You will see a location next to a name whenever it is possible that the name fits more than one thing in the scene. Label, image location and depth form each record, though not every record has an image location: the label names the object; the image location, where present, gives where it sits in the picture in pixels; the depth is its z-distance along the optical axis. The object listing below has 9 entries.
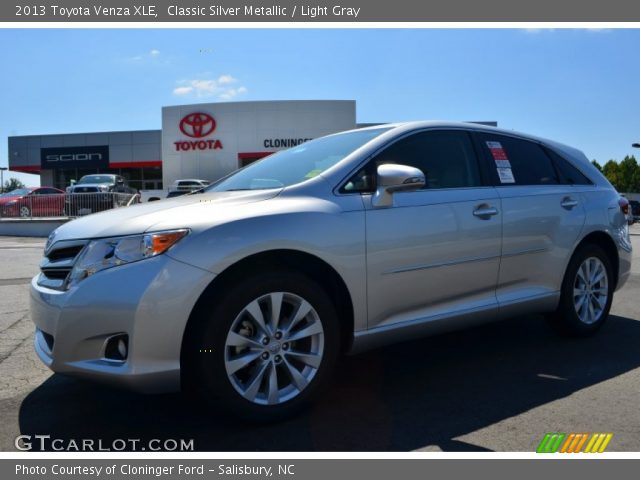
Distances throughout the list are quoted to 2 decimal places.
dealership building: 29.44
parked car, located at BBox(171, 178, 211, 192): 25.13
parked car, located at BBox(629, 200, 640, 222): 32.72
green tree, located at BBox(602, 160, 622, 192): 83.75
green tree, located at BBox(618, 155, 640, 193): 83.06
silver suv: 2.59
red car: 19.00
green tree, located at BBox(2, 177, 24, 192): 87.46
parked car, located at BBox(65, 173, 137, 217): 18.80
